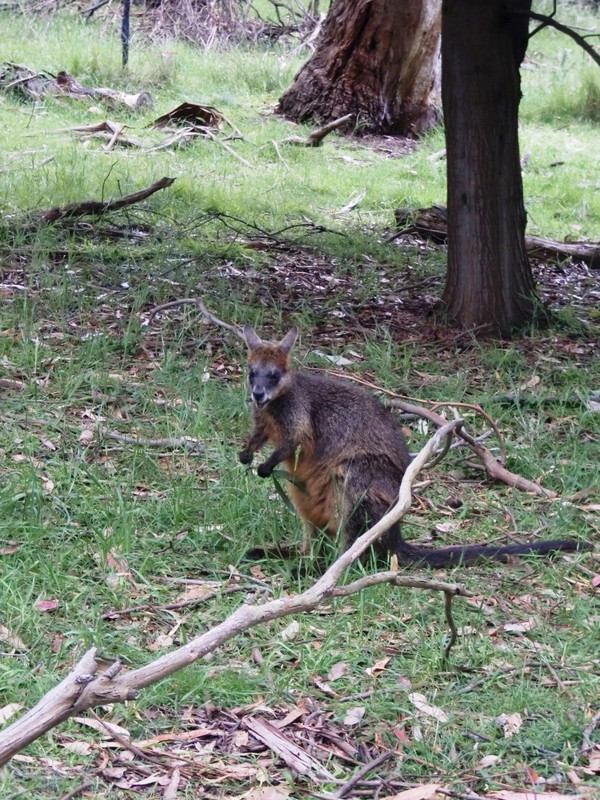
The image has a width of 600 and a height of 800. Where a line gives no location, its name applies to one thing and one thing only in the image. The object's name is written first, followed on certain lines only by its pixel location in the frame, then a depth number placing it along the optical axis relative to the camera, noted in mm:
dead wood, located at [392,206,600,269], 17078
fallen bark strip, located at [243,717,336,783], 6084
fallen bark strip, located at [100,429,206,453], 10344
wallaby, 8586
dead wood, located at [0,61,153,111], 24781
